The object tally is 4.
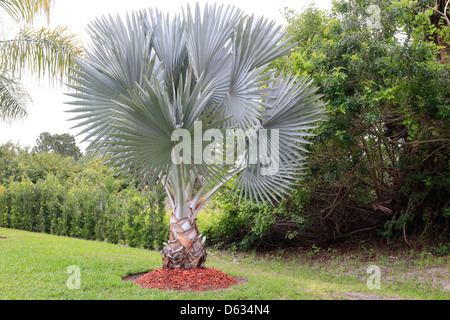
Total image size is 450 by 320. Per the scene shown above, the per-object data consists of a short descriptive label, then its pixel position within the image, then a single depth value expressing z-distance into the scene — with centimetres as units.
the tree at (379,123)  637
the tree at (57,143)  4059
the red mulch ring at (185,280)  532
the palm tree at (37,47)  980
